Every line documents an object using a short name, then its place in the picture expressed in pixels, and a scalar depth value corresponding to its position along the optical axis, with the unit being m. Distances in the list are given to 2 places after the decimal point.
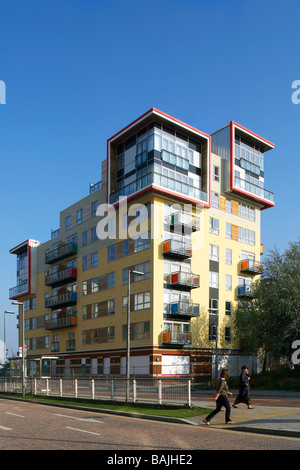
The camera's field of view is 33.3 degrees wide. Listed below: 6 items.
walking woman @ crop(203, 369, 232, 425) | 13.77
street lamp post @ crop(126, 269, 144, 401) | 20.74
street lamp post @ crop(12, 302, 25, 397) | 31.76
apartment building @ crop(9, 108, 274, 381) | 42.62
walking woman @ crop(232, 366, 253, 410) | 18.02
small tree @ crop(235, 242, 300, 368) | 34.25
